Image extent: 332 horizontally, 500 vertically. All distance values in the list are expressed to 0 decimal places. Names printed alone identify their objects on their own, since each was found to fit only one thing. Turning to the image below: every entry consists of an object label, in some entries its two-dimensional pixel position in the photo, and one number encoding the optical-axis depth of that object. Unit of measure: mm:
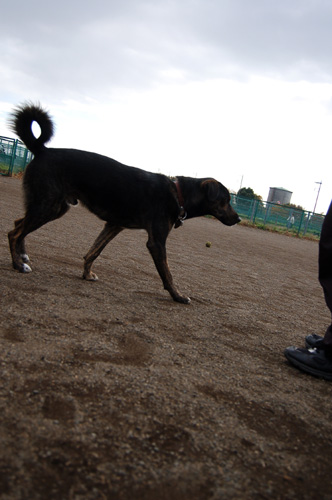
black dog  3442
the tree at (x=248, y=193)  60719
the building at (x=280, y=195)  75875
